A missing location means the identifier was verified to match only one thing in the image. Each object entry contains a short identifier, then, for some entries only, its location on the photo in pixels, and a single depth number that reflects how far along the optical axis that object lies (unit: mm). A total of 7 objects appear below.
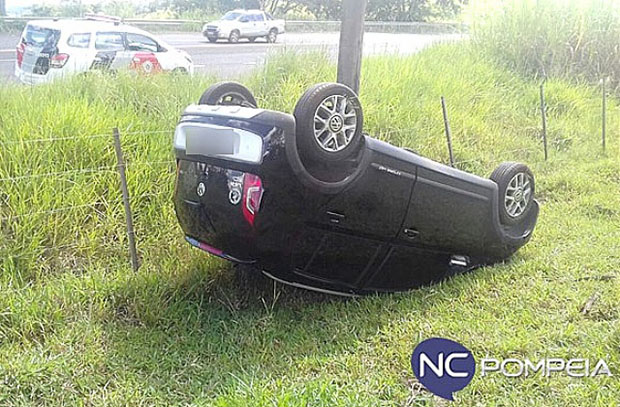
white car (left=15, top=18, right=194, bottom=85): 8898
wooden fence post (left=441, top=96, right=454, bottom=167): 6742
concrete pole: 5648
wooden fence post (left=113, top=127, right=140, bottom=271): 4129
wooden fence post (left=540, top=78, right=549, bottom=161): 8195
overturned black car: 3340
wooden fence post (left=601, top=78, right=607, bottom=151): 8838
